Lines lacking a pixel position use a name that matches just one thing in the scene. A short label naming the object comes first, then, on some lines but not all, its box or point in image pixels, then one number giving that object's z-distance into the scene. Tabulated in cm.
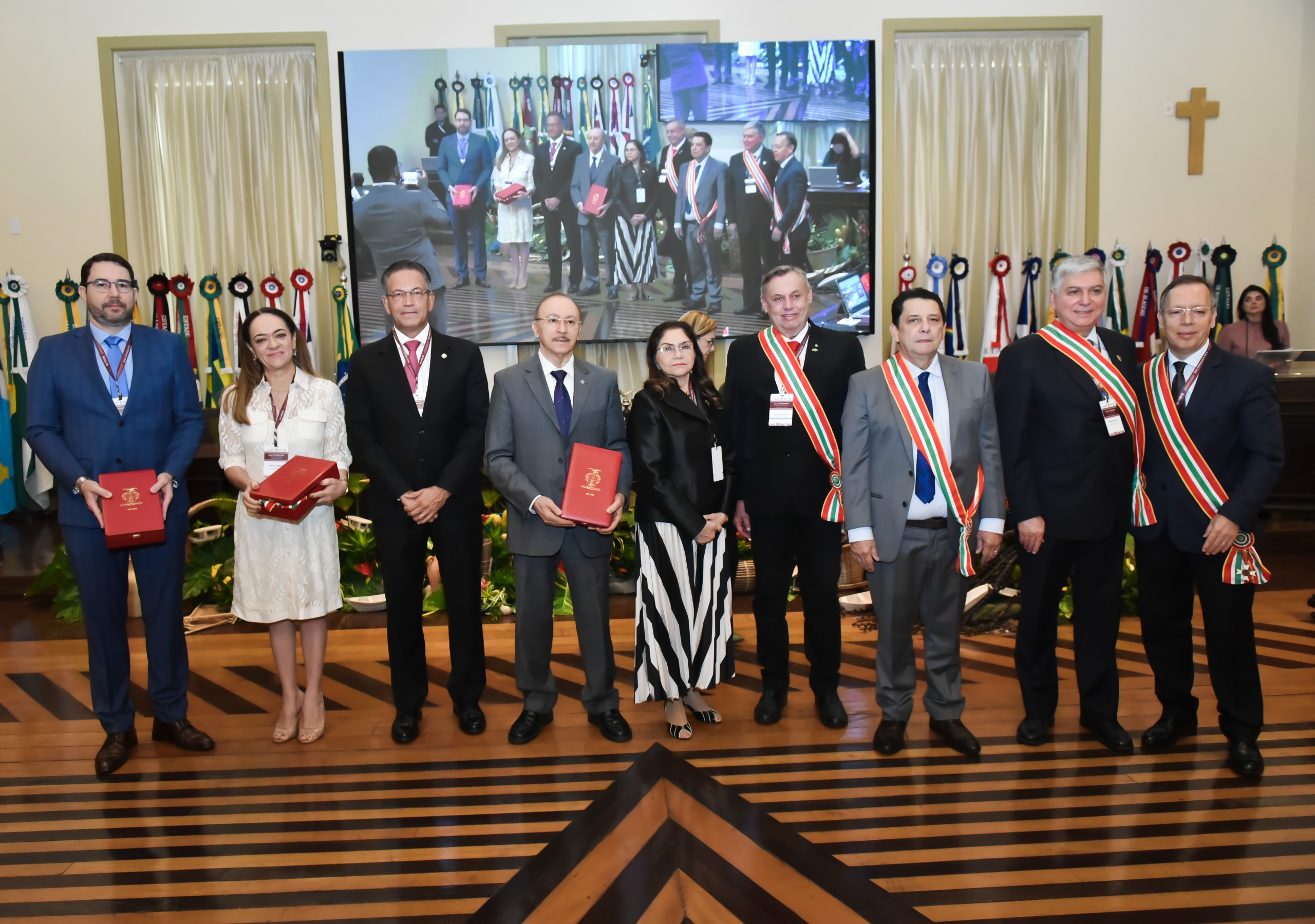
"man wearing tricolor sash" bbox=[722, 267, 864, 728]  292
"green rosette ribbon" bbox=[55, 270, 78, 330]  704
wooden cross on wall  720
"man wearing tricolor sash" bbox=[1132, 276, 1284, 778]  256
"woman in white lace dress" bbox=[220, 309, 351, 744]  293
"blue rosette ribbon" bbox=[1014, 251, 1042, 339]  736
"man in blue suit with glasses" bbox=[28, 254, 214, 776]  285
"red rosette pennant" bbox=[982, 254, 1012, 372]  739
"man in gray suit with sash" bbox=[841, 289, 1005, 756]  272
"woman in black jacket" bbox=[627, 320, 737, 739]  289
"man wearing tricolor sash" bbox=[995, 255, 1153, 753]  267
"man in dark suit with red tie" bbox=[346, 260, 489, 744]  295
